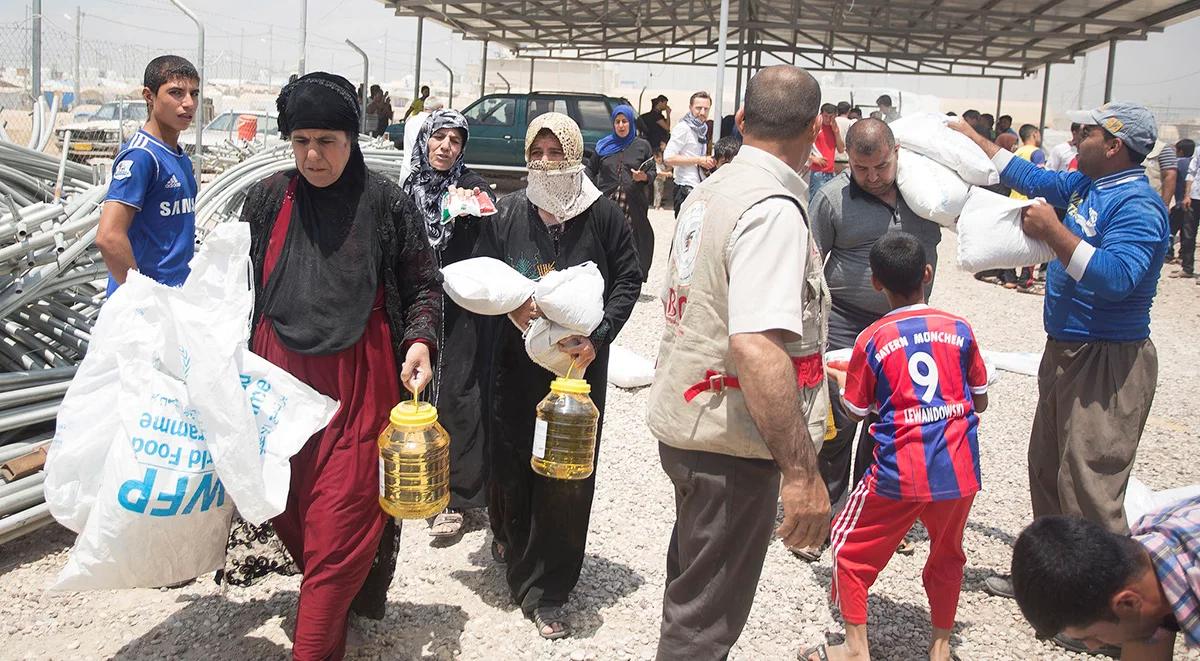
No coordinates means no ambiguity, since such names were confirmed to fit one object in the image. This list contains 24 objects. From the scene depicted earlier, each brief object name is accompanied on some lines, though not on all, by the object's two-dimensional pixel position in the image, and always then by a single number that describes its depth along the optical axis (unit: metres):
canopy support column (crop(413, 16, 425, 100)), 17.59
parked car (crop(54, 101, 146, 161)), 13.27
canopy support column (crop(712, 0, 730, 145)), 10.50
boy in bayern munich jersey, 3.03
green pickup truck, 15.96
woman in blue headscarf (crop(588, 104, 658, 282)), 8.10
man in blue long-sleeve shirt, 3.19
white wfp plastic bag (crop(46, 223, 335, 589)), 2.43
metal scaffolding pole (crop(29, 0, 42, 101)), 6.84
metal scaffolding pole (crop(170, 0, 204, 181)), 7.86
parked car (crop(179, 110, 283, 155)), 15.98
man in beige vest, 2.08
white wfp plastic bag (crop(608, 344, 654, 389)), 6.52
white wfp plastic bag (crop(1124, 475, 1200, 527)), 4.10
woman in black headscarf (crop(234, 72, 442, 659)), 2.64
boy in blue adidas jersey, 3.52
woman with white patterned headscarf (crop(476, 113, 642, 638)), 3.40
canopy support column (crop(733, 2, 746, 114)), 15.91
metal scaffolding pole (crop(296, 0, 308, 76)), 12.62
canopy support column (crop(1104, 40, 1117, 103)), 16.41
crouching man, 1.75
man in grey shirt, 3.97
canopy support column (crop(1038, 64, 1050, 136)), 19.91
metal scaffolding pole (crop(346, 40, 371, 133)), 13.52
